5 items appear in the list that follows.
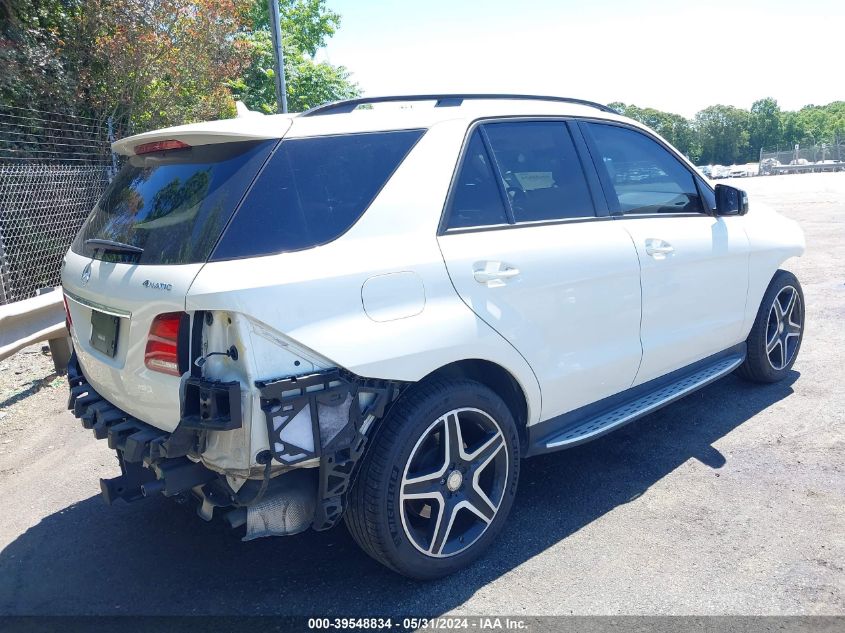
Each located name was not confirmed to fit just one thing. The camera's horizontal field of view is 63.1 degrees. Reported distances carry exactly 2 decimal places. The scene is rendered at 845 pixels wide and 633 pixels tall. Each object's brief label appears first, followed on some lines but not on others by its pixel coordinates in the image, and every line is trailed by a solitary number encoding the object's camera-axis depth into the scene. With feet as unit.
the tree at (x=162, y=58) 35.06
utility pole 34.45
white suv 8.10
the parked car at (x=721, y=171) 163.99
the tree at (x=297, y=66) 70.44
